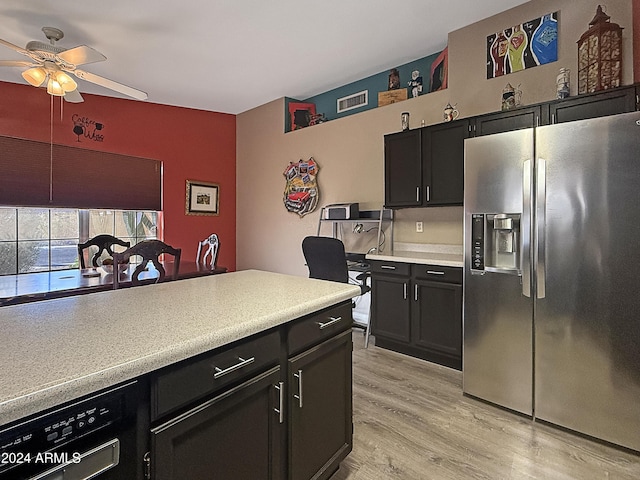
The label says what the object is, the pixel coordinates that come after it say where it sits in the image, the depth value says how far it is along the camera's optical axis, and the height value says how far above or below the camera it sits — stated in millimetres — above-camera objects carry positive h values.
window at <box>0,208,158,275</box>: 3806 +90
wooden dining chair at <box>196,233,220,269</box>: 3742 -103
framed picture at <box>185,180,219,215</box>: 5172 +643
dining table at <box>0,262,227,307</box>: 2246 -323
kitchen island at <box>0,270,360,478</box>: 706 -266
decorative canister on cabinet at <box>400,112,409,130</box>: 3426 +1182
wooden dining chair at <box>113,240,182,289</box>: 2496 -111
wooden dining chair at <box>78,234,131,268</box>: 3496 -44
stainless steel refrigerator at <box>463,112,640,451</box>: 1831 -203
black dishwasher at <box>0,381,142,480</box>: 625 -403
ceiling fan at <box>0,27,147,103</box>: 2496 +1335
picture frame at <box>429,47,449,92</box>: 3435 +1715
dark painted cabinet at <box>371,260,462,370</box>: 2828 -627
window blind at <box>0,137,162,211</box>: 3729 +753
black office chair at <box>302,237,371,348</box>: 3193 -195
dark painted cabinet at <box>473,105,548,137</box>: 2514 +923
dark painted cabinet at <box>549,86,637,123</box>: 2145 +890
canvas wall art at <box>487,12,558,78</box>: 2785 +1642
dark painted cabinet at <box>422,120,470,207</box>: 2971 +691
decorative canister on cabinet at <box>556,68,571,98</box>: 2447 +1128
